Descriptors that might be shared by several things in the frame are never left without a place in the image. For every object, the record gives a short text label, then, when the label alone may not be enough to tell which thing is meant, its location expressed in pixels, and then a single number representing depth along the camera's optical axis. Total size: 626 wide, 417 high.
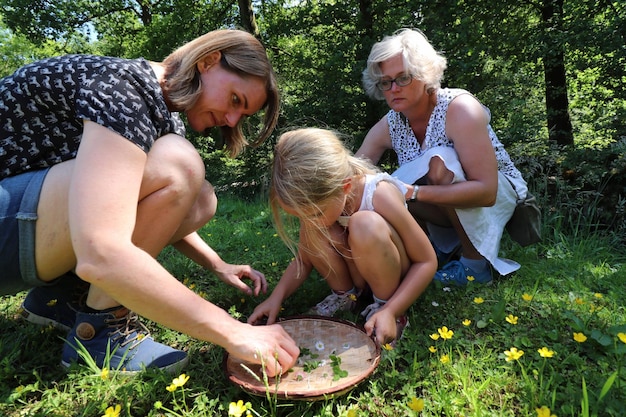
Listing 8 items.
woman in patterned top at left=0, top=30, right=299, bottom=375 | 1.05
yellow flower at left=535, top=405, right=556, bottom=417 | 1.01
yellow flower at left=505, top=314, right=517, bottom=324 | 1.53
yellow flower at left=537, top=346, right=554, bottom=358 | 1.25
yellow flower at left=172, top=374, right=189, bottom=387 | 1.17
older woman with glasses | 1.96
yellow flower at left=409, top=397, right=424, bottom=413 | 1.10
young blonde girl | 1.54
